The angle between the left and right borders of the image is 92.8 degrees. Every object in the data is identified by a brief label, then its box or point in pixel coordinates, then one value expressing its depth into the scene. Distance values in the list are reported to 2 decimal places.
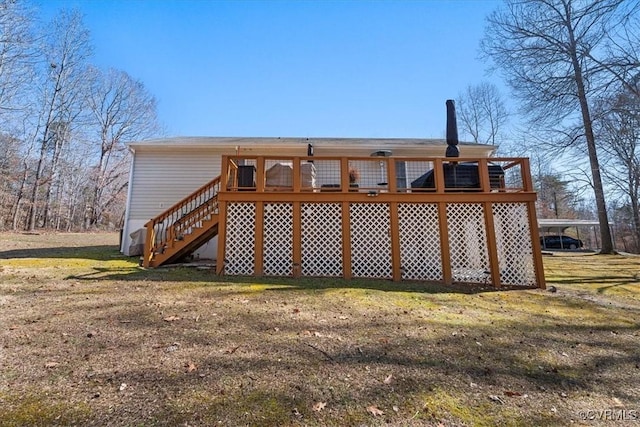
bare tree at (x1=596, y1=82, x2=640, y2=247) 8.48
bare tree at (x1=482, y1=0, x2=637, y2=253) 9.57
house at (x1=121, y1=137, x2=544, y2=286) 6.69
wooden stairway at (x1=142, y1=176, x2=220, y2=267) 7.18
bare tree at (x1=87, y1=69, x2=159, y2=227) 23.09
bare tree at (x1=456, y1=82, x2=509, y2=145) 24.11
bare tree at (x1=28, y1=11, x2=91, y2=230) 18.88
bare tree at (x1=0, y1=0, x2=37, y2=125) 10.23
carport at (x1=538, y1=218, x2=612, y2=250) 22.41
